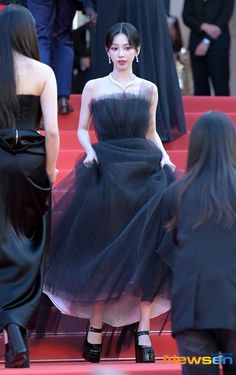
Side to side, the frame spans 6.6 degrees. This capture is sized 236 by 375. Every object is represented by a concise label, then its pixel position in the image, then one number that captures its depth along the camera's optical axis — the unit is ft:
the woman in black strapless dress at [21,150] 35.49
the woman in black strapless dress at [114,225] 36.83
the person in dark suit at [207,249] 27.30
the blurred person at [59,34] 52.55
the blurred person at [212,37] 63.63
